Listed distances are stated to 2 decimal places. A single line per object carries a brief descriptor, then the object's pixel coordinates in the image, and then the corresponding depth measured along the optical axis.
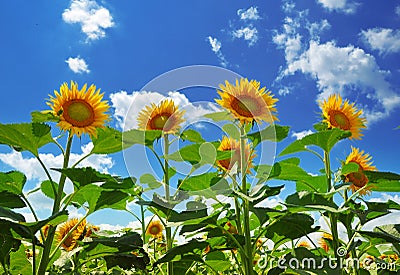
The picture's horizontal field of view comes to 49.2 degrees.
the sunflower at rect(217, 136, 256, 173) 1.99
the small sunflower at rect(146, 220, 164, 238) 3.38
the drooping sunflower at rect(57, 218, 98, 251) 2.62
